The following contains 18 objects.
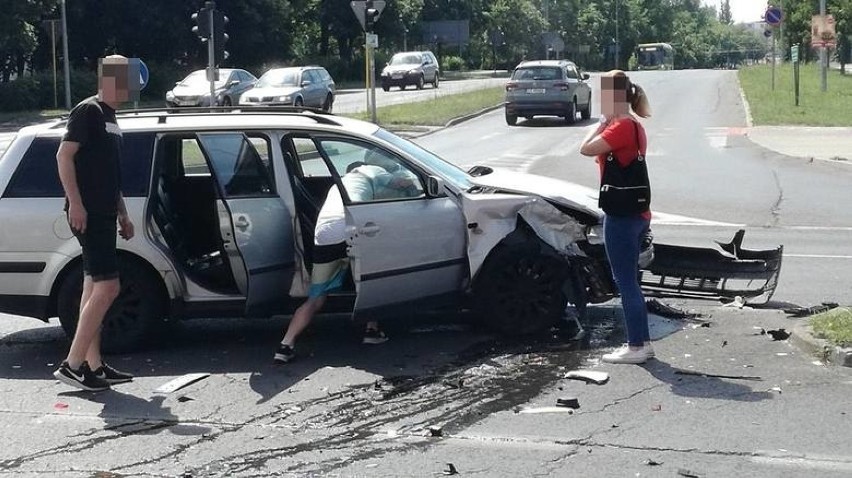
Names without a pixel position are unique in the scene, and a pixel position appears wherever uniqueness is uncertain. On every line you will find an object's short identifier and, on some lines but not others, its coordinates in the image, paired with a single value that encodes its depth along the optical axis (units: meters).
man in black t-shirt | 6.76
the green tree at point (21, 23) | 43.22
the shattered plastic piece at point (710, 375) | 7.09
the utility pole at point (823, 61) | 41.37
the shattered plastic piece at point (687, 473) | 5.34
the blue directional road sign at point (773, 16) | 35.44
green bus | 100.62
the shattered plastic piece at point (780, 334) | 8.09
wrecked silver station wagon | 7.77
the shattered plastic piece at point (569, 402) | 6.49
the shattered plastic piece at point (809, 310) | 8.70
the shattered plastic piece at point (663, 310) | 8.84
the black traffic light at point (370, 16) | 28.52
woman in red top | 7.15
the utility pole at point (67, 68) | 41.13
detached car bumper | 9.19
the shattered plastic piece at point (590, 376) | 7.00
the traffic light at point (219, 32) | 25.08
